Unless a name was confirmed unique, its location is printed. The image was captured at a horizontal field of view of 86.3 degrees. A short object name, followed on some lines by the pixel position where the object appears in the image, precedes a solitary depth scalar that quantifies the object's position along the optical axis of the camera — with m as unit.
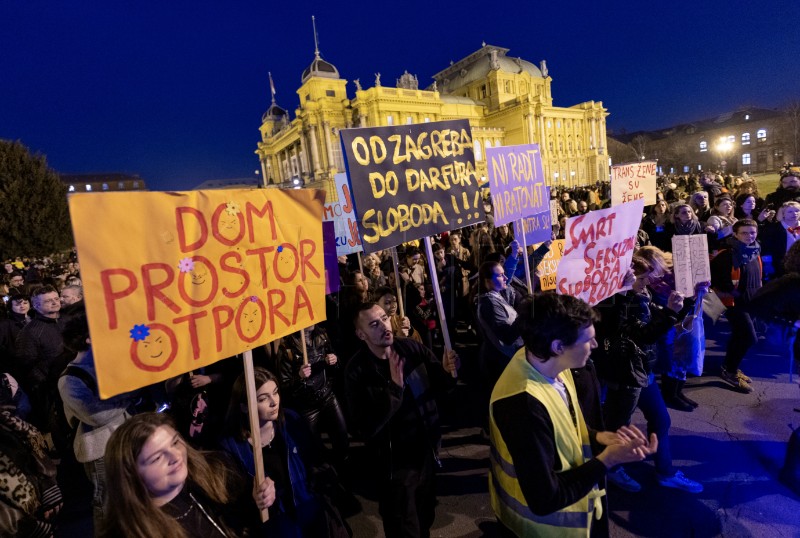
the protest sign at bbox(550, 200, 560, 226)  9.65
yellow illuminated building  52.50
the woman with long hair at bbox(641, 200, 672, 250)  7.95
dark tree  25.66
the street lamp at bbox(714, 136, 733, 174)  60.44
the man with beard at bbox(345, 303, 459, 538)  2.67
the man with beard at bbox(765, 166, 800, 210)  6.89
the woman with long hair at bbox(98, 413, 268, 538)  1.63
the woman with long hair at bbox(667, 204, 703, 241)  6.32
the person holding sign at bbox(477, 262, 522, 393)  3.59
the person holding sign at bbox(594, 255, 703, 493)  3.21
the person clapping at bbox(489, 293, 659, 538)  1.80
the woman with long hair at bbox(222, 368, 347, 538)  2.27
